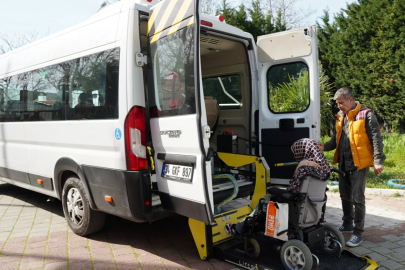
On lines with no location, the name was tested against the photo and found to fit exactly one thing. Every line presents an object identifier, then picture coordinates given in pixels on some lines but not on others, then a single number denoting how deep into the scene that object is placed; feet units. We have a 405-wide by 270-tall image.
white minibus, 10.44
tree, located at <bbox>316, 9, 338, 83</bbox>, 62.58
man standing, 12.46
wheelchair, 10.25
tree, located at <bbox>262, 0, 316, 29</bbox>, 70.33
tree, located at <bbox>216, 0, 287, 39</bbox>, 48.98
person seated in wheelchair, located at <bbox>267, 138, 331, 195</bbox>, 10.62
